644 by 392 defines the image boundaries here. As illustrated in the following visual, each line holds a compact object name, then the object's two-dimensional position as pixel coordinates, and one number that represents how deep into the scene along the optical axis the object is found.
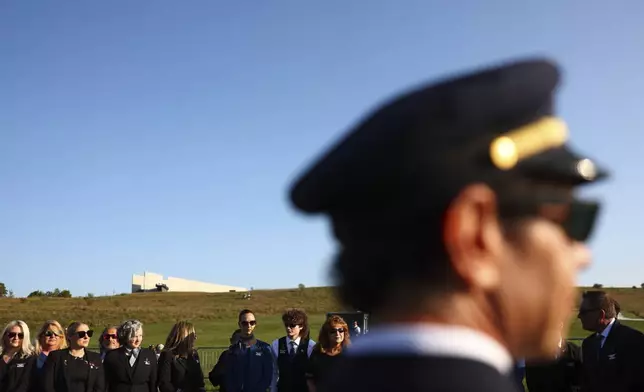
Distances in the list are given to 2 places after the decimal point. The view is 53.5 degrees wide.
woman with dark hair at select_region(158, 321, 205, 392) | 9.38
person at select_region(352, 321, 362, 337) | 11.23
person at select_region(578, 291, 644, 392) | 7.15
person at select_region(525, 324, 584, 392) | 8.44
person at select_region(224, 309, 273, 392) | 9.36
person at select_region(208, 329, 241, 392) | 9.67
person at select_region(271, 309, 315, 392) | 9.09
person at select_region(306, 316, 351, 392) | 8.36
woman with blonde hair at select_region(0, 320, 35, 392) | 8.34
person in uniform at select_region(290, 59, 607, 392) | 1.25
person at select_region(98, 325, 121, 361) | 9.72
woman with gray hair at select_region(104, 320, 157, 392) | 9.19
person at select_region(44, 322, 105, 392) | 8.52
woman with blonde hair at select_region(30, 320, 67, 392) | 8.62
